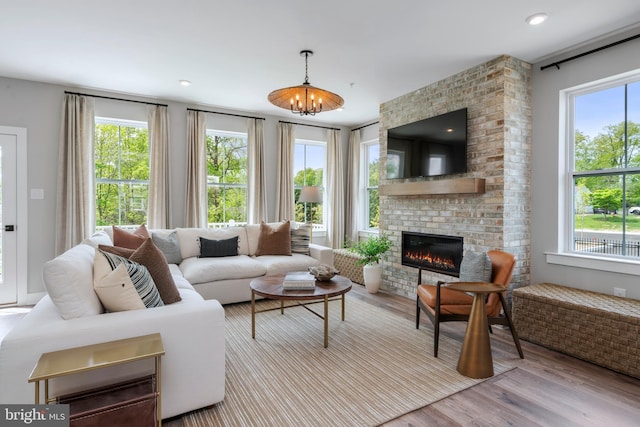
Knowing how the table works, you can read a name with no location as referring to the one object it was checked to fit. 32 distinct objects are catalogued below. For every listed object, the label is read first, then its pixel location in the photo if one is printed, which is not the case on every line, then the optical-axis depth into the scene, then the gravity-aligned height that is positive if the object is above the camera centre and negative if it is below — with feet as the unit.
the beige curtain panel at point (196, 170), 16.29 +1.79
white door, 13.20 -0.38
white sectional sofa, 5.07 -2.12
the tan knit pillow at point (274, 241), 15.31 -1.54
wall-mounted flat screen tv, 12.33 +2.47
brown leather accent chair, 8.79 -2.58
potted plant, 15.17 -2.44
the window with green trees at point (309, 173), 20.12 +2.12
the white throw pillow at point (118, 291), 6.05 -1.53
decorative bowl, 10.70 -2.10
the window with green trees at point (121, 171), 15.25 +1.65
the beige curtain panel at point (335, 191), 20.56 +1.01
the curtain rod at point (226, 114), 16.55 +4.81
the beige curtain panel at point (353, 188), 20.88 +1.22
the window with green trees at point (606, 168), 9.73 +1.23
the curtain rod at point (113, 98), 14.04 +4.79
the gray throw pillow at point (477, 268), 9.12 -1.66
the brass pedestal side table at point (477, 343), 7.79 -3.16
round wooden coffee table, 9.16 -2.39
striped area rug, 6.44 -3.92
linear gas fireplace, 12.83 -1.80
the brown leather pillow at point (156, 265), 7.30 -1.29
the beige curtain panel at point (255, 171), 17.93 +1.93
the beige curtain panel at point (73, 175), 13.85 +1.32
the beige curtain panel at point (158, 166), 15.49 +1.88
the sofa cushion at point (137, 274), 6.16 -1.29
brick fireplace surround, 11.10 +1.69
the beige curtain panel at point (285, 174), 18.66 +1.86
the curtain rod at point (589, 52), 9.29 +4.68
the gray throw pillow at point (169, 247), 13.65 -1.62
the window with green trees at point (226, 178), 17.61 +1.58
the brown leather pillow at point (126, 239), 12.19 -1.17
